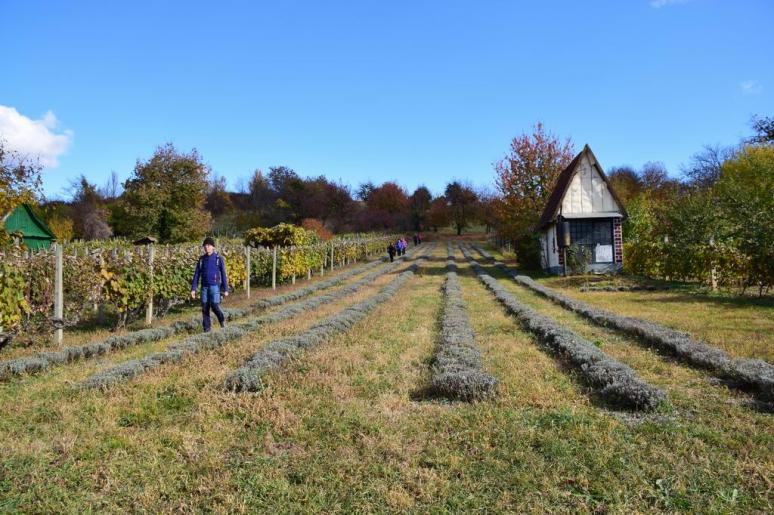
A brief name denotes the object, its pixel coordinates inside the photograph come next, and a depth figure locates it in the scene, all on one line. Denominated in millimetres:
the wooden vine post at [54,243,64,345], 8789
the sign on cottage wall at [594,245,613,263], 23250
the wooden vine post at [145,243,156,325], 11031
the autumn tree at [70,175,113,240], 56062
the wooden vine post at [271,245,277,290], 19438
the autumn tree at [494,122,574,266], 30530
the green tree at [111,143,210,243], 39375
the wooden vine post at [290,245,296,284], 22188
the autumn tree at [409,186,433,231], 86125
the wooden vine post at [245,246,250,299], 16922
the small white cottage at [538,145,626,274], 23188
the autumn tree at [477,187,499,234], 66938
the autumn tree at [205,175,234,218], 79875
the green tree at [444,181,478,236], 83875
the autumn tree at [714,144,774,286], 13266
